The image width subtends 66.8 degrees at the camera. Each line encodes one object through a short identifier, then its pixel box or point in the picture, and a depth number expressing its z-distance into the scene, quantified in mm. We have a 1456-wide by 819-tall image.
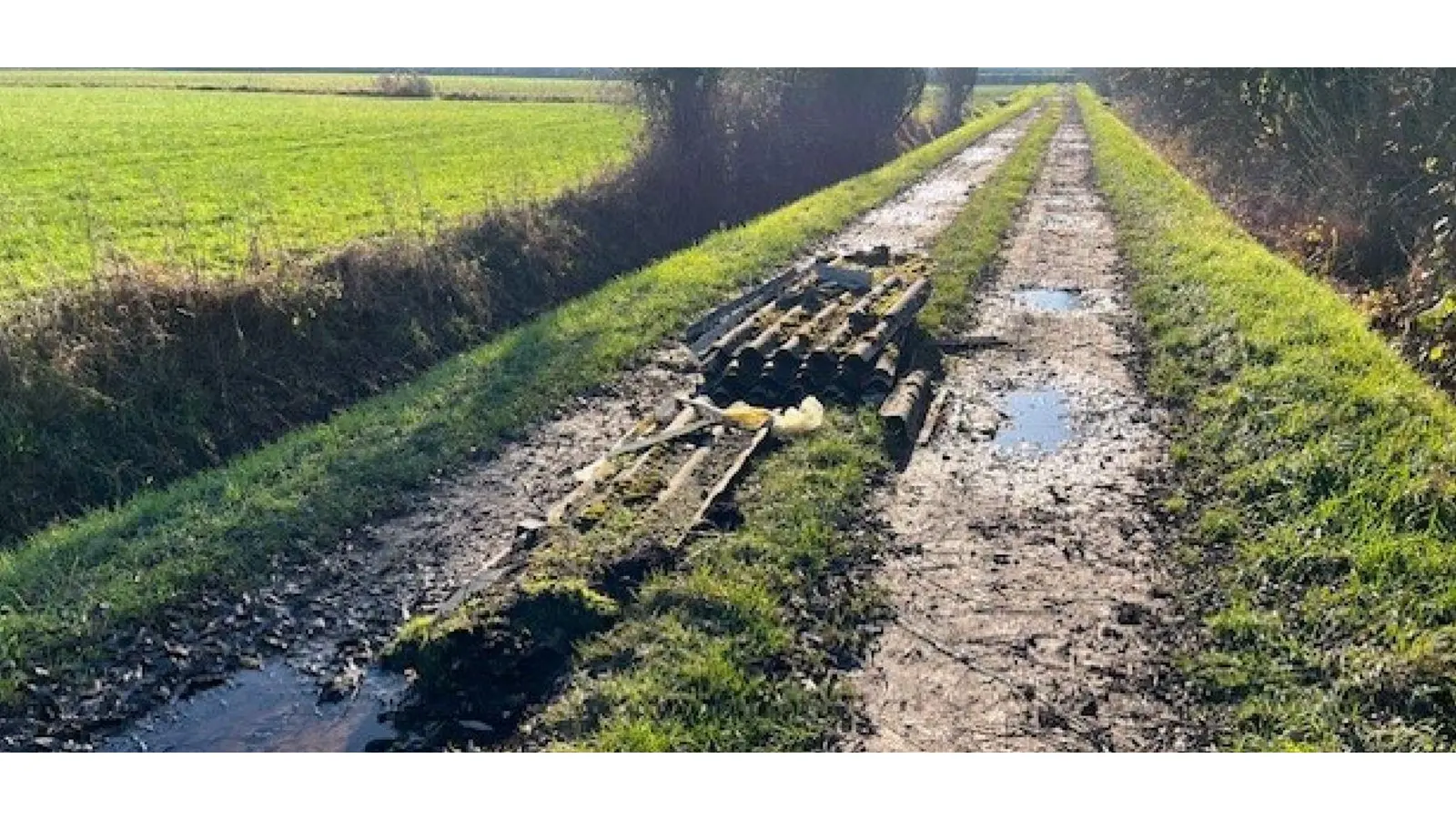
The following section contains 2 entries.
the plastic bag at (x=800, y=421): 10031
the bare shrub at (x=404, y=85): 54156
